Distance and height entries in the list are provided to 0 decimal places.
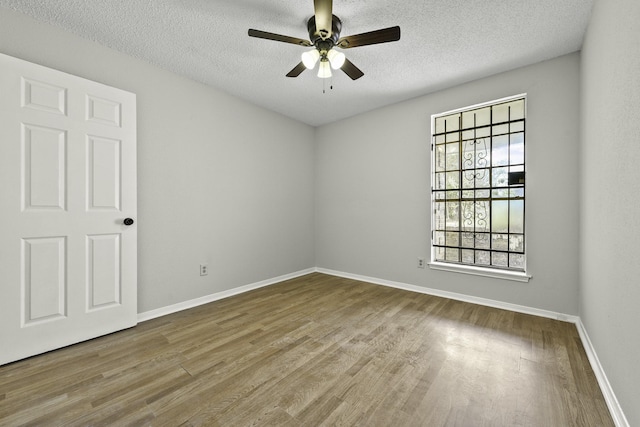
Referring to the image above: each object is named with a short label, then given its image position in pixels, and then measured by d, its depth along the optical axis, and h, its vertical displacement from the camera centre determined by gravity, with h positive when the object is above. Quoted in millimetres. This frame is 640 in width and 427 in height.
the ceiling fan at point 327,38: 1751 +1313
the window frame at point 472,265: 2787 -541
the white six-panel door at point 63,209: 1891 +12
